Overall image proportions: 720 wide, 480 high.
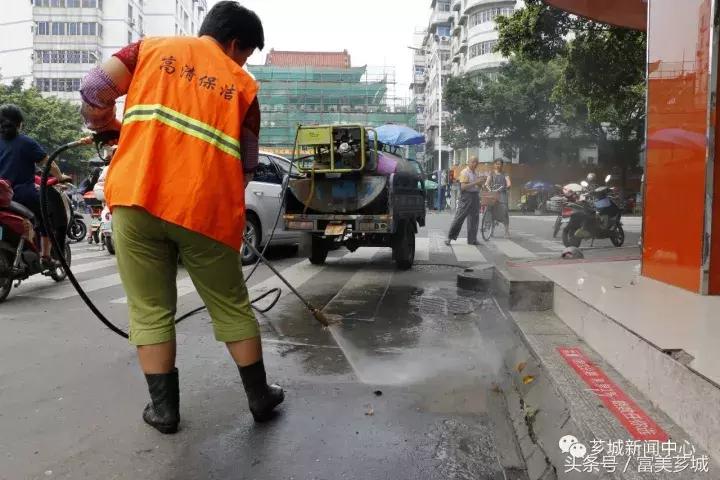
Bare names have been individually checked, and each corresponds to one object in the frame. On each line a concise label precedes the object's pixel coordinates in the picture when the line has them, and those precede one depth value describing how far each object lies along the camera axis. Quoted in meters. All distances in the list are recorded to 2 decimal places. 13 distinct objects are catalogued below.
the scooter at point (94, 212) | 10.98
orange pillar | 3.89
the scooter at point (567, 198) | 10.13
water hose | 3.10
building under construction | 50.66
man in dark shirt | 5.63
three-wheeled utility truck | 7.69
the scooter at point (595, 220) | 9.68
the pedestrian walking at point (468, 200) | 11.23
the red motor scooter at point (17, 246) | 5.53
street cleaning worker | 2.47
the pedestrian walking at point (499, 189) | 12.80
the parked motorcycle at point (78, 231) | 12.16
